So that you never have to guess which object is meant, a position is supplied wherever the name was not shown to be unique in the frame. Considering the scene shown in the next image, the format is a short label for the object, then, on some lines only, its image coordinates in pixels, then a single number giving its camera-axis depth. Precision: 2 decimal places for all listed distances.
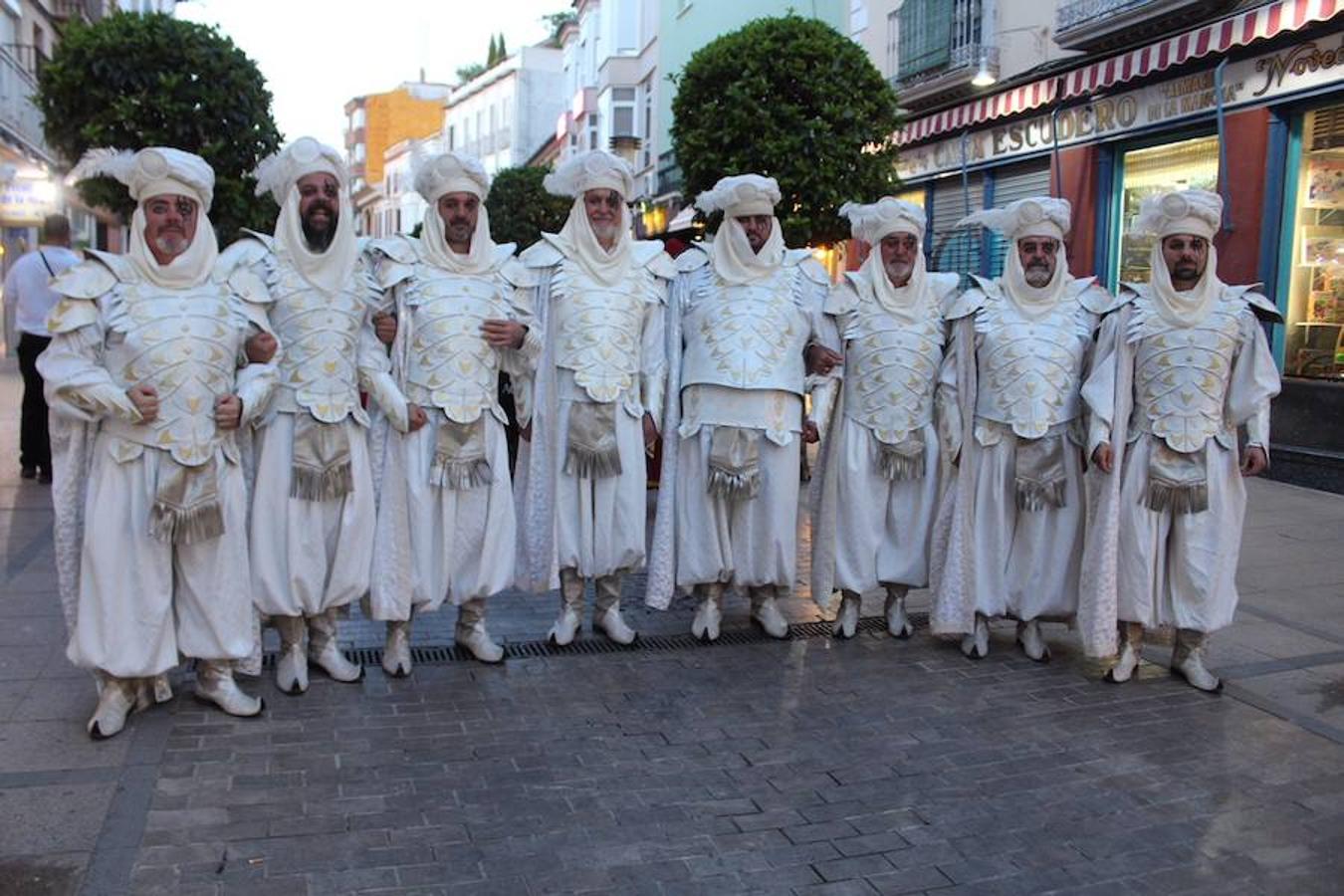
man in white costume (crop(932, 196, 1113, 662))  5.14
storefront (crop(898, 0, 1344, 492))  9.99
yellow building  78.62
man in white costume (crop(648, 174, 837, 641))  5.34
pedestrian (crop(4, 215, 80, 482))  8.76
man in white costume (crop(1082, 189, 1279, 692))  4.83
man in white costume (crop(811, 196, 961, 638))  5.41
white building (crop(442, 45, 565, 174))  52.44
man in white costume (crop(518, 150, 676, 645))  5.15
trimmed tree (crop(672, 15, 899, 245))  11.00
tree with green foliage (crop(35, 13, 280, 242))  9.44
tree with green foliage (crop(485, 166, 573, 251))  28.12
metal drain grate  5.16
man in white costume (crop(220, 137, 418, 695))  4.48
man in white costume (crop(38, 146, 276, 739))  4.00
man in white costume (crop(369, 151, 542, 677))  4.79
